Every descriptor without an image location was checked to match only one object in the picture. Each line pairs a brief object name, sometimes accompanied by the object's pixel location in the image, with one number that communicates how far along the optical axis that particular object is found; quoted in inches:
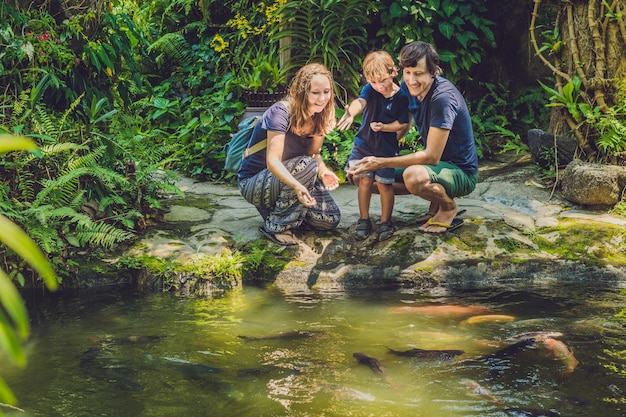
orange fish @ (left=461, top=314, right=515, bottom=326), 196.2
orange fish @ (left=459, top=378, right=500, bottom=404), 147.6
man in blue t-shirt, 223.3
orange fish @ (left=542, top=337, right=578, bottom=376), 161.9
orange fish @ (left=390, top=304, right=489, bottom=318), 202.7
